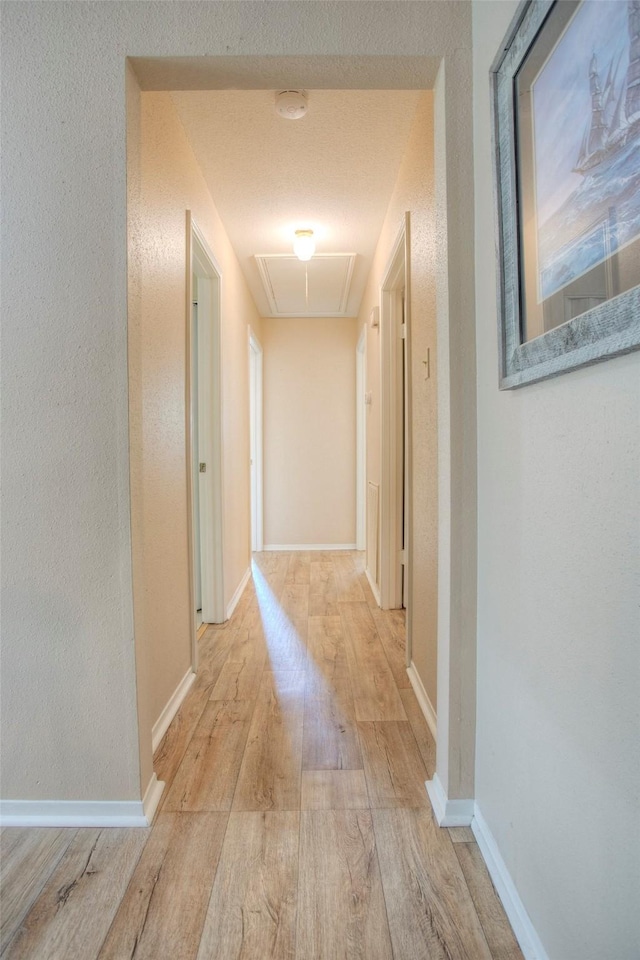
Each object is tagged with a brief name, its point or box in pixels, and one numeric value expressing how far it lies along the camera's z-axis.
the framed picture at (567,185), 0.63
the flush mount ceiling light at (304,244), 2.94
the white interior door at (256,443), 4.81
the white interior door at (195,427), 2.73
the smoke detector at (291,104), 1.78
